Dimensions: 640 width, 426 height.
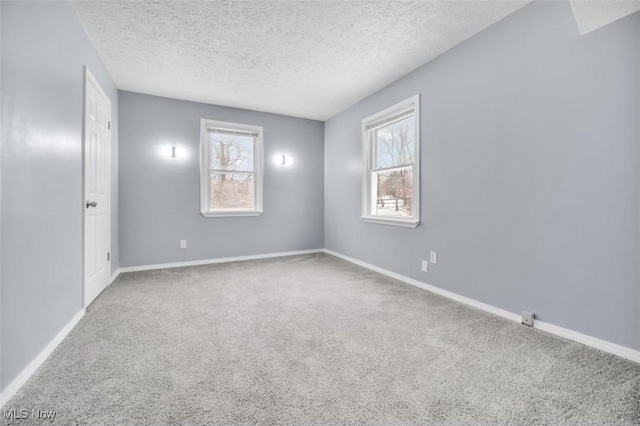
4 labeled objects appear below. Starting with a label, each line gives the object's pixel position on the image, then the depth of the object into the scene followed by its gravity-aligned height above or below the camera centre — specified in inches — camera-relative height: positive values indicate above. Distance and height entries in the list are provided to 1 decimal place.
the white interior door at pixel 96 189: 100.8 +8.5
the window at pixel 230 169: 176.2 +26.5
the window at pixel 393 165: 133.0 +23.8
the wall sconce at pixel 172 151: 164.7 +34.2
